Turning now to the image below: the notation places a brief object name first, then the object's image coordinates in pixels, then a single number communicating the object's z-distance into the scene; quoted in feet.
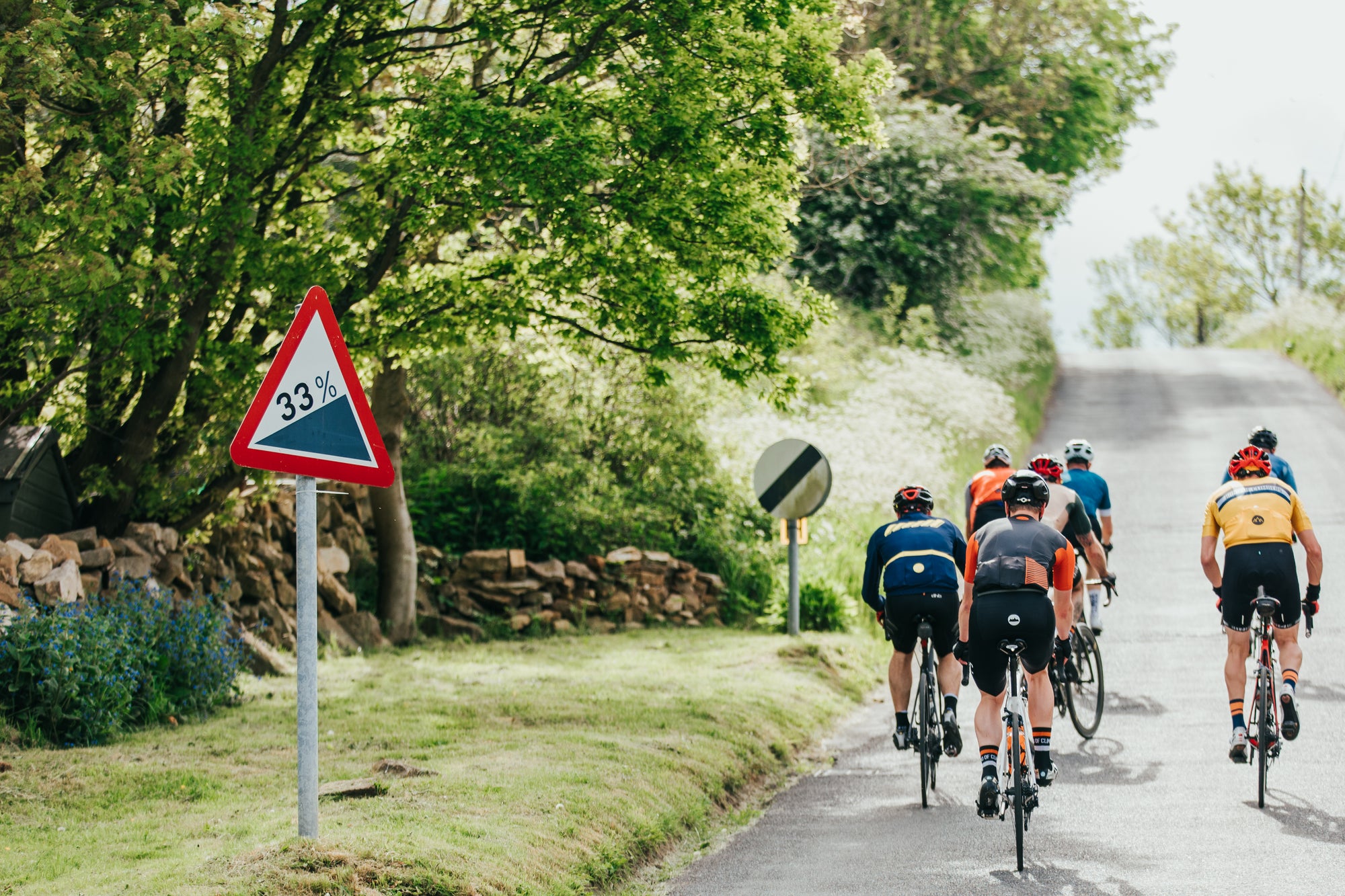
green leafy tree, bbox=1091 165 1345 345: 192.54
